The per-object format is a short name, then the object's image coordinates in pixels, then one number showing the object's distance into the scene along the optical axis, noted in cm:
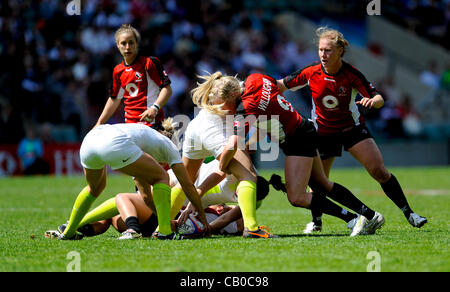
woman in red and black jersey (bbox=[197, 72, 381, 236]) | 1145
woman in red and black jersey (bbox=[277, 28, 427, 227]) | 1230
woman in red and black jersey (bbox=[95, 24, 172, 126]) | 1363
